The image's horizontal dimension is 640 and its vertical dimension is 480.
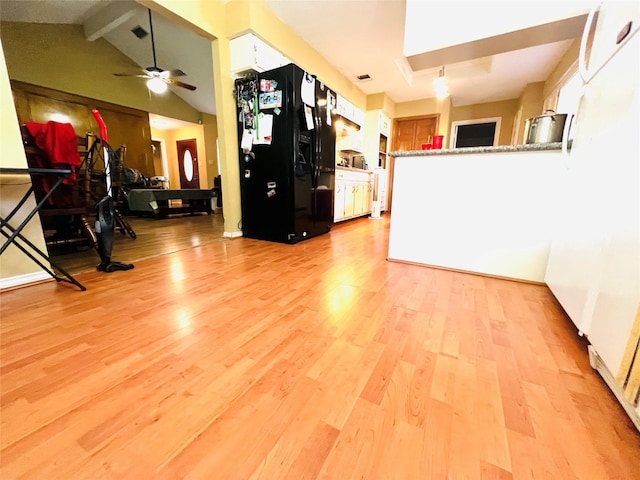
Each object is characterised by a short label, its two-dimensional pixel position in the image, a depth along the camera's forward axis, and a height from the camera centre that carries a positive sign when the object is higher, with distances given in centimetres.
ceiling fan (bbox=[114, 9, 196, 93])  375 +161
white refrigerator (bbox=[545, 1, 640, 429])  79 -6
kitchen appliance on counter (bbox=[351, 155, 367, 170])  510 +49
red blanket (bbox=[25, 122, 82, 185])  188 +29
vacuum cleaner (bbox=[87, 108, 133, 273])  182 -32
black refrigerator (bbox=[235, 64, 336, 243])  262 +38
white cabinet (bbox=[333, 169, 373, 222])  402 -13
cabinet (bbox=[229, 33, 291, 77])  267 +138
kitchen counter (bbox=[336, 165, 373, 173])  388 +29
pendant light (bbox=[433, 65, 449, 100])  339 +142
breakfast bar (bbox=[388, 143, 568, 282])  168 -14
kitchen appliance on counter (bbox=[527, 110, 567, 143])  165 +41
